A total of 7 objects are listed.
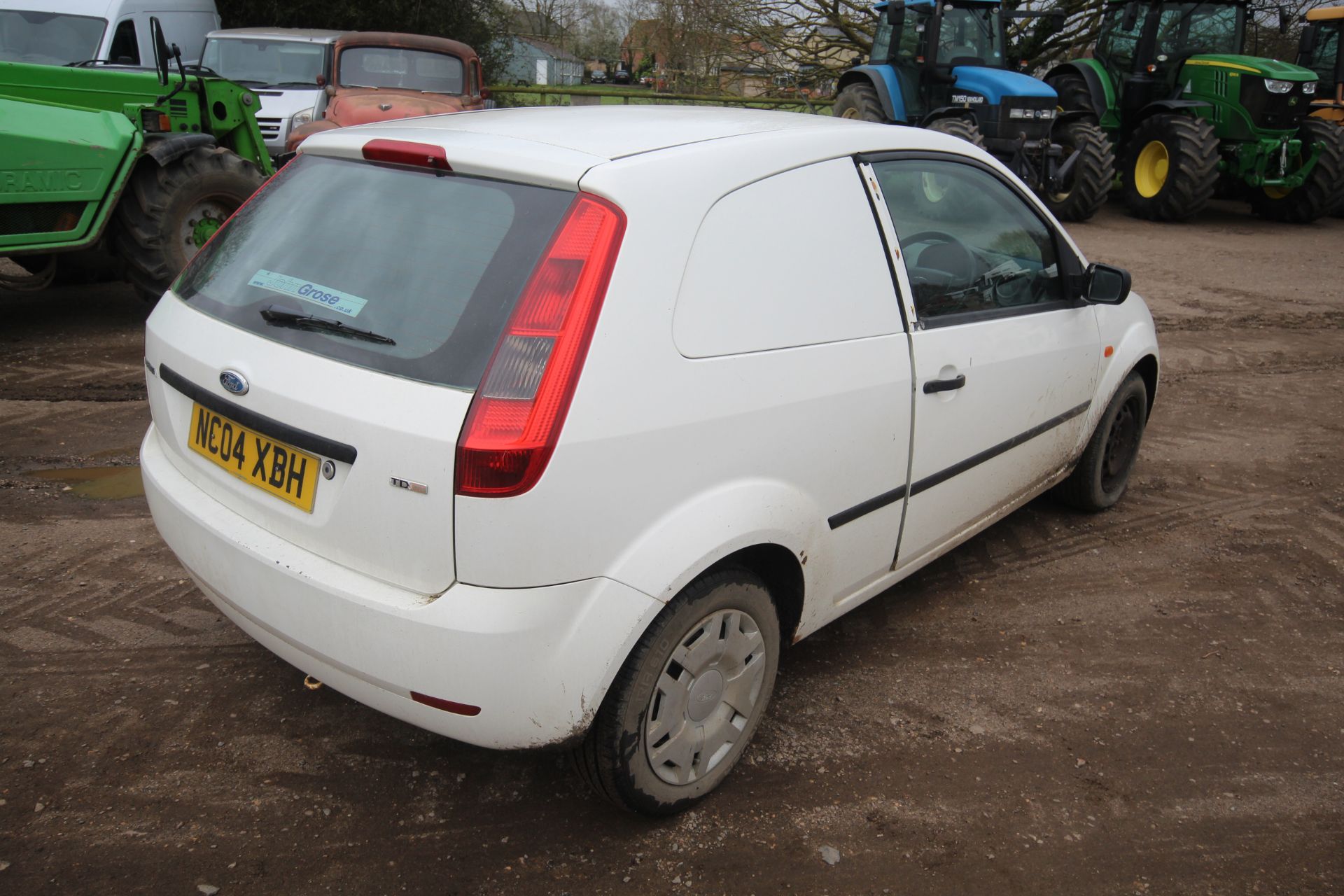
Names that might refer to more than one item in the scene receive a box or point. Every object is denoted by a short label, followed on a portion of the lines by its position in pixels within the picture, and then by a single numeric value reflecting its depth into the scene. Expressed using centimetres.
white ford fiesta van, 206
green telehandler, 622
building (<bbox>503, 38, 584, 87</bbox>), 3744
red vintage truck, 1091
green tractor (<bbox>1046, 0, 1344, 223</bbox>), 1333
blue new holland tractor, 1259
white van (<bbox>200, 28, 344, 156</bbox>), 1097
